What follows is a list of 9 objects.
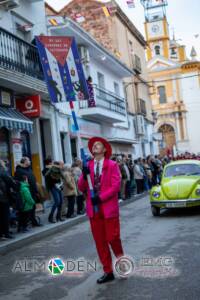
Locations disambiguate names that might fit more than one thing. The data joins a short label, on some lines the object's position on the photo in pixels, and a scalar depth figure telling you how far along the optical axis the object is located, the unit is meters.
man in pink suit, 5.89
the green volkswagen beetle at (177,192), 12.19
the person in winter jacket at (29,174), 11.27
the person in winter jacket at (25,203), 10.66
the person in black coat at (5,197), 9.73
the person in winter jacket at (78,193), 14.22
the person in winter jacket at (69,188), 13.02
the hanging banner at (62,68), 9.45
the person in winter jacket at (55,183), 12.23
